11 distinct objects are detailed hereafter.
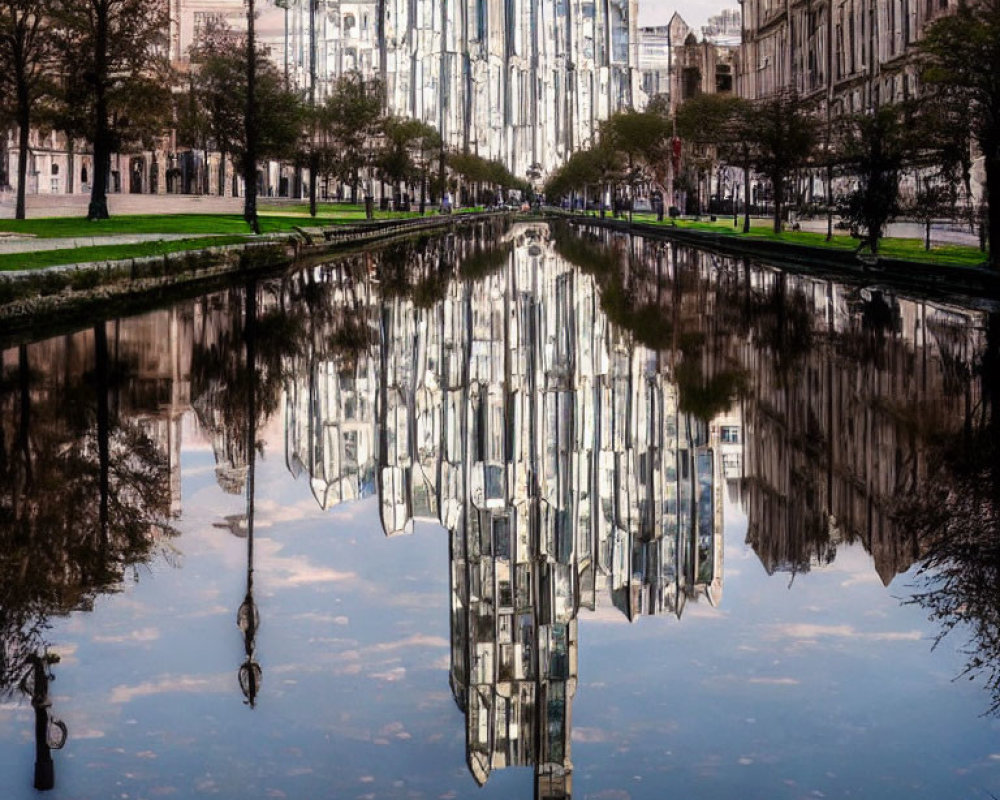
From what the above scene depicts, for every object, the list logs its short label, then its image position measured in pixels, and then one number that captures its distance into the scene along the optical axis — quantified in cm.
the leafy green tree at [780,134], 6756
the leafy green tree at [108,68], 6225
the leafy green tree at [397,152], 10994
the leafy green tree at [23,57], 5991
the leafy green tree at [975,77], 3406
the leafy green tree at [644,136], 11706
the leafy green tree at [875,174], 4325
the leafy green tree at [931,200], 3878
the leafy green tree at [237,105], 7325
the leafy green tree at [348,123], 9700
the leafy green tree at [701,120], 9982
